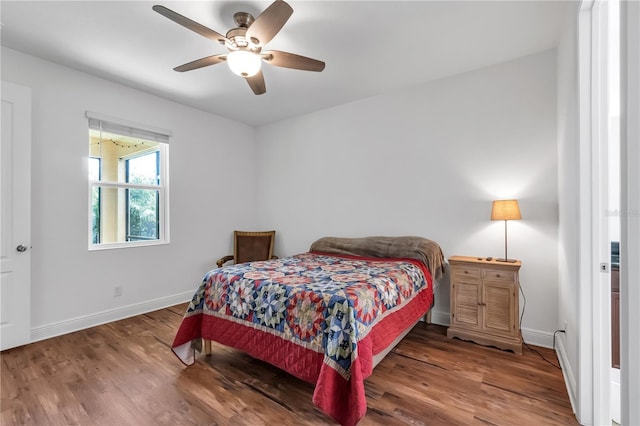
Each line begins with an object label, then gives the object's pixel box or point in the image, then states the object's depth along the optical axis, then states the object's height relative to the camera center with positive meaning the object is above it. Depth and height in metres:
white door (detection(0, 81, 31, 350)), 2.45 -0.04
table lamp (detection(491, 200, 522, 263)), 2.47 +0.03
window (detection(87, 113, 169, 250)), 3.17 +0.33
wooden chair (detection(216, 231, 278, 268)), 4.19 -0.48
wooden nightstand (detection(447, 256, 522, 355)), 2.42 -0.79
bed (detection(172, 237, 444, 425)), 1.59 -0.70
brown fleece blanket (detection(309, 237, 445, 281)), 2.89 -0.39
